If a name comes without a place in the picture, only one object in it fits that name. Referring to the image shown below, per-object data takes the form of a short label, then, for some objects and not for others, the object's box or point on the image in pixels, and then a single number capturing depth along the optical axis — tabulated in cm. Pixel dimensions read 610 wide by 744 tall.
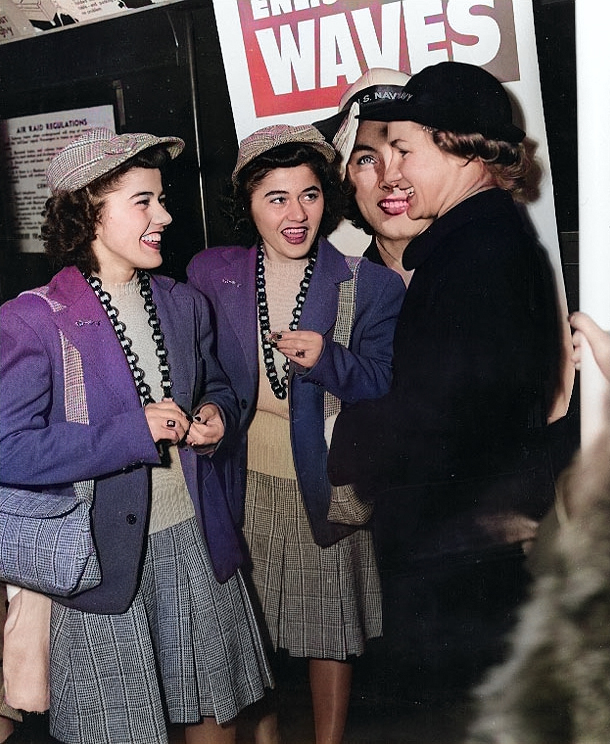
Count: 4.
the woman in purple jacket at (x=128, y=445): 223
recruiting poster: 211
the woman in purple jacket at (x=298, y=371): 227
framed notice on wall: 238
